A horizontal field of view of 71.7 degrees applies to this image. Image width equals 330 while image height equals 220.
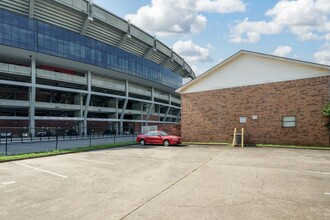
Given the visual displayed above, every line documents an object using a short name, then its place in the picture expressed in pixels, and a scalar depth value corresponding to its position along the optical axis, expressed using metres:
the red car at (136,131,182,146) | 19.41
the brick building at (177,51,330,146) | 16.70
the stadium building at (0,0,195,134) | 35.81
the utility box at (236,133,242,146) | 18.48
